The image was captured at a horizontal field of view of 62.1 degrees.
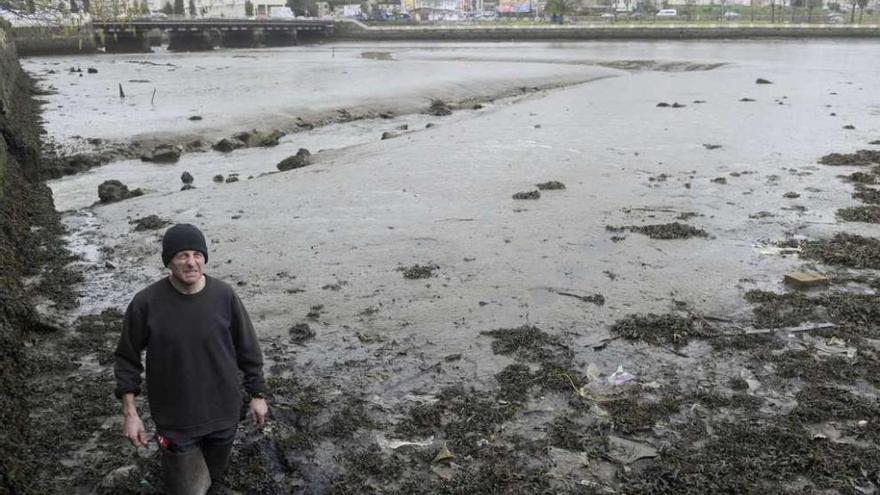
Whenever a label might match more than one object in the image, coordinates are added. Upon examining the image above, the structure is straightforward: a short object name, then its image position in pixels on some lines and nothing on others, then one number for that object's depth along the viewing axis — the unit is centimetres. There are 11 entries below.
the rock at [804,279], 763
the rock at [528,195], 1227
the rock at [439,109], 2628
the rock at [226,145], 1858
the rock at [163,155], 1722
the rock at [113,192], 1259
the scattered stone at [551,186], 1294
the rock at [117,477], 447
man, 365
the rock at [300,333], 677
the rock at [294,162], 1568
